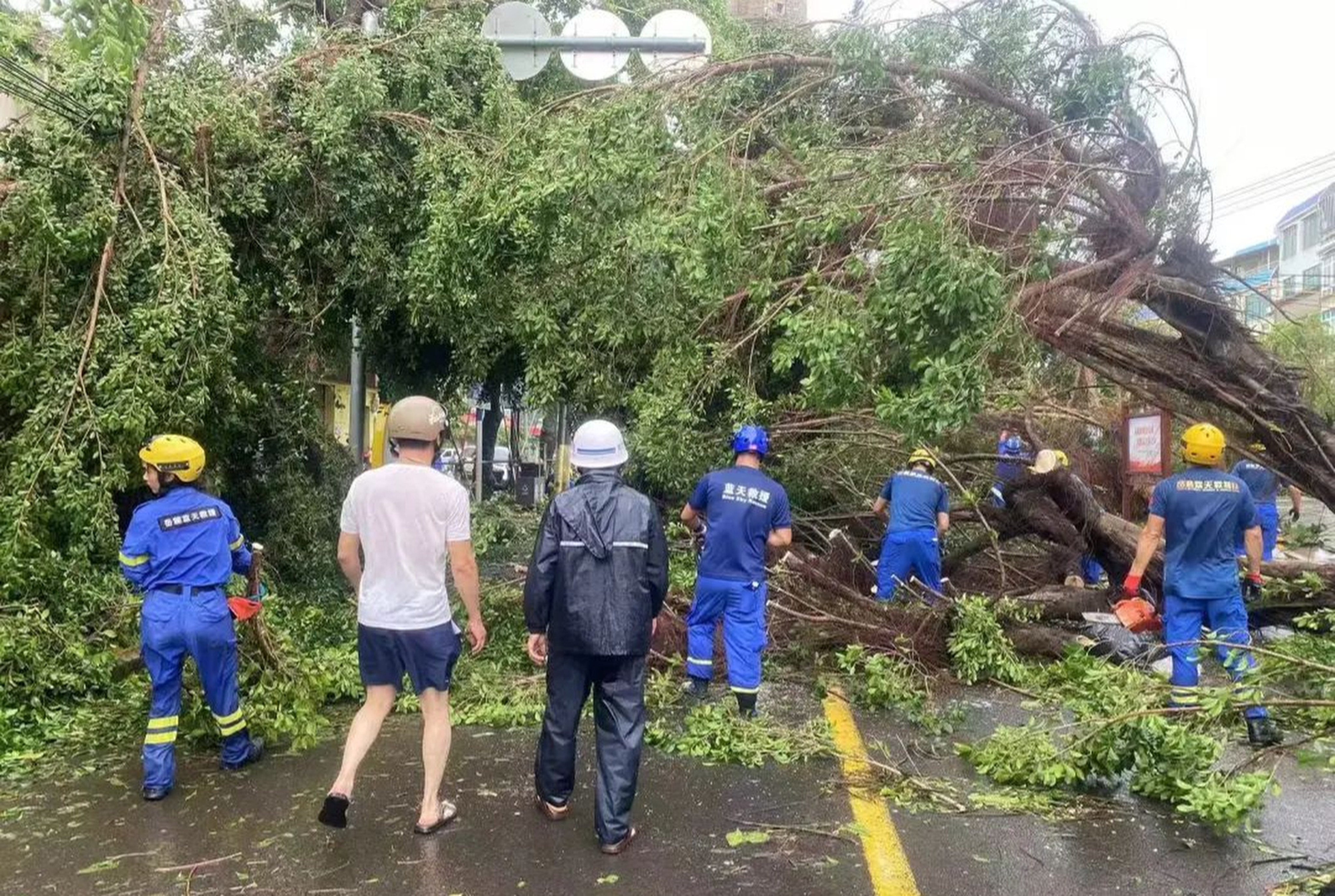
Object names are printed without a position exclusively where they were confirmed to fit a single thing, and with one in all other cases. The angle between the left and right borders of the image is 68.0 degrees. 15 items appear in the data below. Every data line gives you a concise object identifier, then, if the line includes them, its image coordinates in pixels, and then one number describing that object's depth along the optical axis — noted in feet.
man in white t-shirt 13.09
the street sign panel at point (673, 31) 24.09
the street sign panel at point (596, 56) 24.67
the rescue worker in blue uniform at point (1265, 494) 30.37
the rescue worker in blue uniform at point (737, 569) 18.53
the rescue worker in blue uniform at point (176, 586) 14.97
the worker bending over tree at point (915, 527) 25.44
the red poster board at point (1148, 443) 23.93
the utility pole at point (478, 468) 64.54
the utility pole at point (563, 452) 61.31
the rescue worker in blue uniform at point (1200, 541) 17.30
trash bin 73.97
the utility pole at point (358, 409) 39.11
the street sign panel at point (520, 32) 26.73
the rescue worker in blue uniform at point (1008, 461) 28.17
